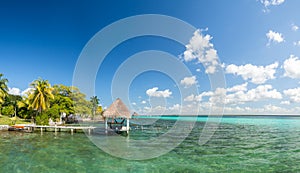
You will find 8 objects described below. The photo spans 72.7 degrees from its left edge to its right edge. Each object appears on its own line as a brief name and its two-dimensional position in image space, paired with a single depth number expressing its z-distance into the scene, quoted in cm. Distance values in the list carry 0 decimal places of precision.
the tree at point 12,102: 3809
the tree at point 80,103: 4778
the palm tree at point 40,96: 2950
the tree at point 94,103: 6192
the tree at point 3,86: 3146
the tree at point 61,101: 3738
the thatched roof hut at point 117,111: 2238
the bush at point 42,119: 2756
